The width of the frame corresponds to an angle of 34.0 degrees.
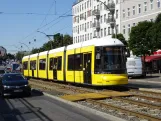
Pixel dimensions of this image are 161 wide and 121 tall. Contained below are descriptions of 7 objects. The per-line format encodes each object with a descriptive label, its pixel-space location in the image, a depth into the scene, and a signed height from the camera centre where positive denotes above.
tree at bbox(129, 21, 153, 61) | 35.20 +3.70
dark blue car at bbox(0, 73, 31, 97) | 14.06 -0.90
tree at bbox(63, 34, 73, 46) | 80.60 +8.87
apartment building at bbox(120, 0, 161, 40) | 40.49 +9.23
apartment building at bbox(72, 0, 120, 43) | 54.87 +11.26
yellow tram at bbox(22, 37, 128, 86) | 15.49 +0.32
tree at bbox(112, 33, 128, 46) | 42.84 +4.95
